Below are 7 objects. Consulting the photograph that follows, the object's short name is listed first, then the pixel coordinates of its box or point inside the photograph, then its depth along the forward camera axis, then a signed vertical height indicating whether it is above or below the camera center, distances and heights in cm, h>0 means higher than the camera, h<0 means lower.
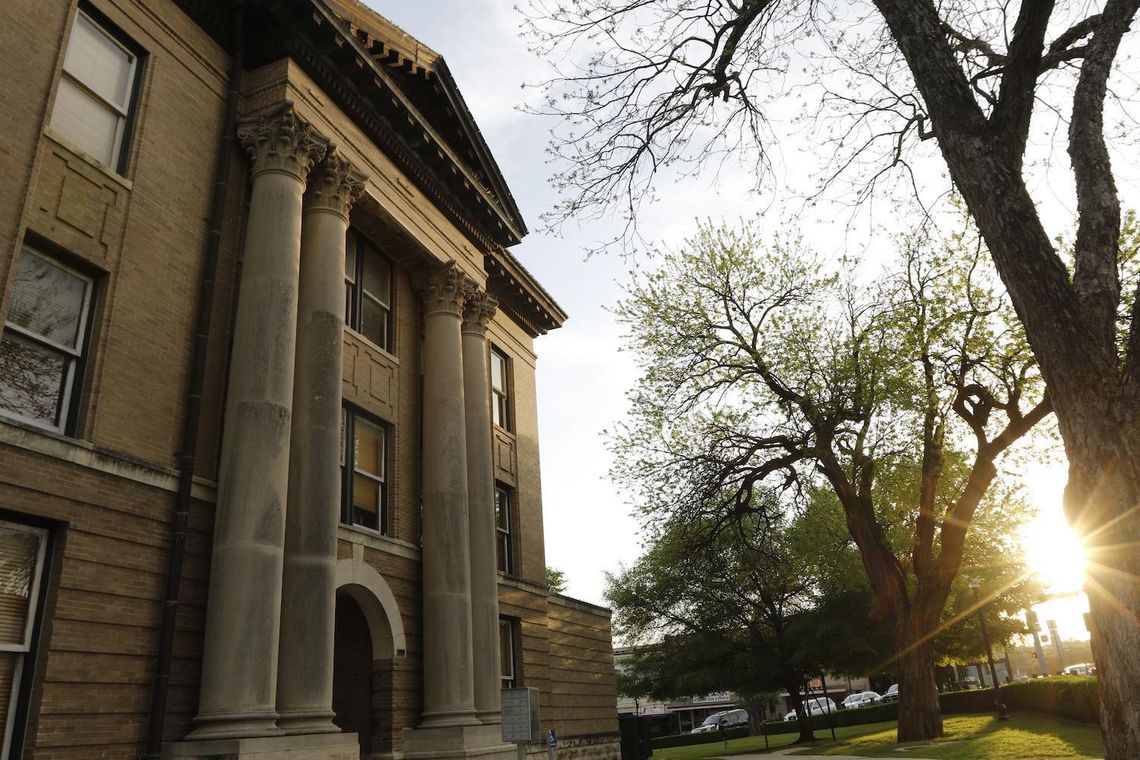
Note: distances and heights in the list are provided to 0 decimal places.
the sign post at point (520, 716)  1239 -21
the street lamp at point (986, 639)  3211 +139
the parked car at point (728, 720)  7288 -294
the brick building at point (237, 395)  923 +455
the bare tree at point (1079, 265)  651 +343
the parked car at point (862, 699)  7450 -193
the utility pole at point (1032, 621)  5216 +271
